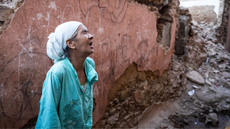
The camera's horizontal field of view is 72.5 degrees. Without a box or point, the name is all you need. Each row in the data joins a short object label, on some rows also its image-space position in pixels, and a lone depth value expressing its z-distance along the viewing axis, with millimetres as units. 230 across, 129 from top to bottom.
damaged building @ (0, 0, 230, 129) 1511
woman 1117
